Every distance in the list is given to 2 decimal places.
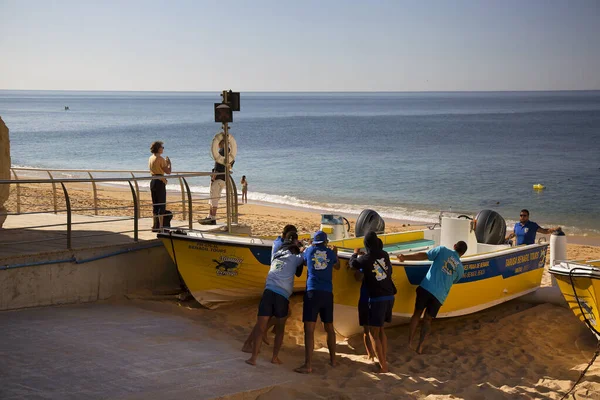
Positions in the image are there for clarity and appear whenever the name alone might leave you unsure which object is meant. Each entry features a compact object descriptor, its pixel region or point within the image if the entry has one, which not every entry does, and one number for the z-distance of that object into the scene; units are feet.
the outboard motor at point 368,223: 38.01
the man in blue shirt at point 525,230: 37.27
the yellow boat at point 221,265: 31.73
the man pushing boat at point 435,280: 29.37
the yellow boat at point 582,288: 26.98
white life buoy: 34.99
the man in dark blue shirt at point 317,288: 26.25
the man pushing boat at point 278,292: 26.09
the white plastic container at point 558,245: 35.12
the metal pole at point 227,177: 34.84
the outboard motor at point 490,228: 38.04
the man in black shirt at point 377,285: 27.12
